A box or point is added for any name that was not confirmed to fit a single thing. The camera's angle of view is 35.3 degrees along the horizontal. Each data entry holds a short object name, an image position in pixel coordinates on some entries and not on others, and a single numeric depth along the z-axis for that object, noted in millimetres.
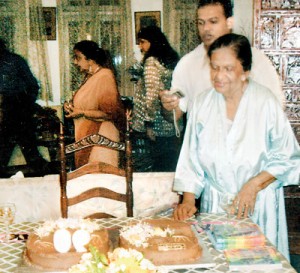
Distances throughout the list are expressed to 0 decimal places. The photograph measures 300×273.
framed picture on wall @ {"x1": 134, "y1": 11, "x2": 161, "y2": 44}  4406
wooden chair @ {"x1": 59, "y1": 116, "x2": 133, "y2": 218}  2359
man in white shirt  2730
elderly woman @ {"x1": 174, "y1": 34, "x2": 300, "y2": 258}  2148
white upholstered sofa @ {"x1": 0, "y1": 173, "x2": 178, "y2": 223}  2938
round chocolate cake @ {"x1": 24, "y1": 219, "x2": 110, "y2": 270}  1520
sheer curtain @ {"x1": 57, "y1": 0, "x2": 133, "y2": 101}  4453
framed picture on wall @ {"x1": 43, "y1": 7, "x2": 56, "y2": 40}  4520
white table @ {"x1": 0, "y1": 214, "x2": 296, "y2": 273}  1543
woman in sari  4184
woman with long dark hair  4430
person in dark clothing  4719
